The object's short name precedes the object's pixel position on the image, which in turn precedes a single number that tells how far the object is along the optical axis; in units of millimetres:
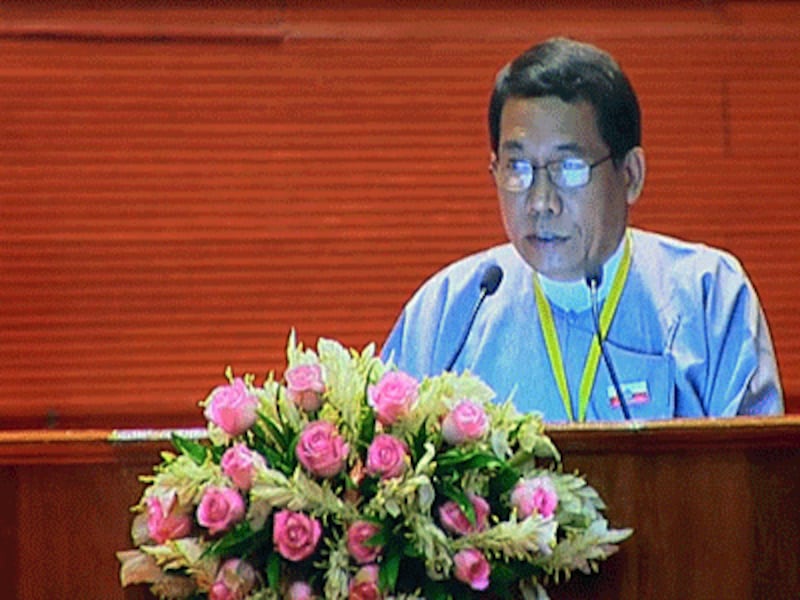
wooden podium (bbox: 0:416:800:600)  5957
